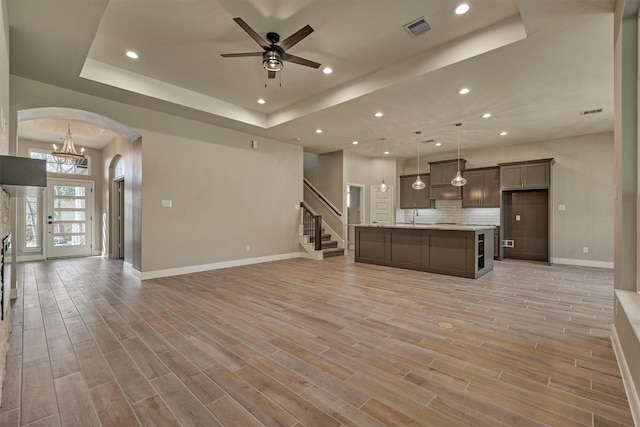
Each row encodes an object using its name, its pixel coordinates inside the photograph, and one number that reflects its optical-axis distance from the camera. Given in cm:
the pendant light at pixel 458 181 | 615
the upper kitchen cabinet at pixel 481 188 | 789
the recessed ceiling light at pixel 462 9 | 301
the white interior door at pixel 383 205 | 995
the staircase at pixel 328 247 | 797
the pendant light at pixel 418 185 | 677
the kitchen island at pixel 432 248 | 538
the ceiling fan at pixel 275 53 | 307
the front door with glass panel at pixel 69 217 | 789
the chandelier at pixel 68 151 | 604
